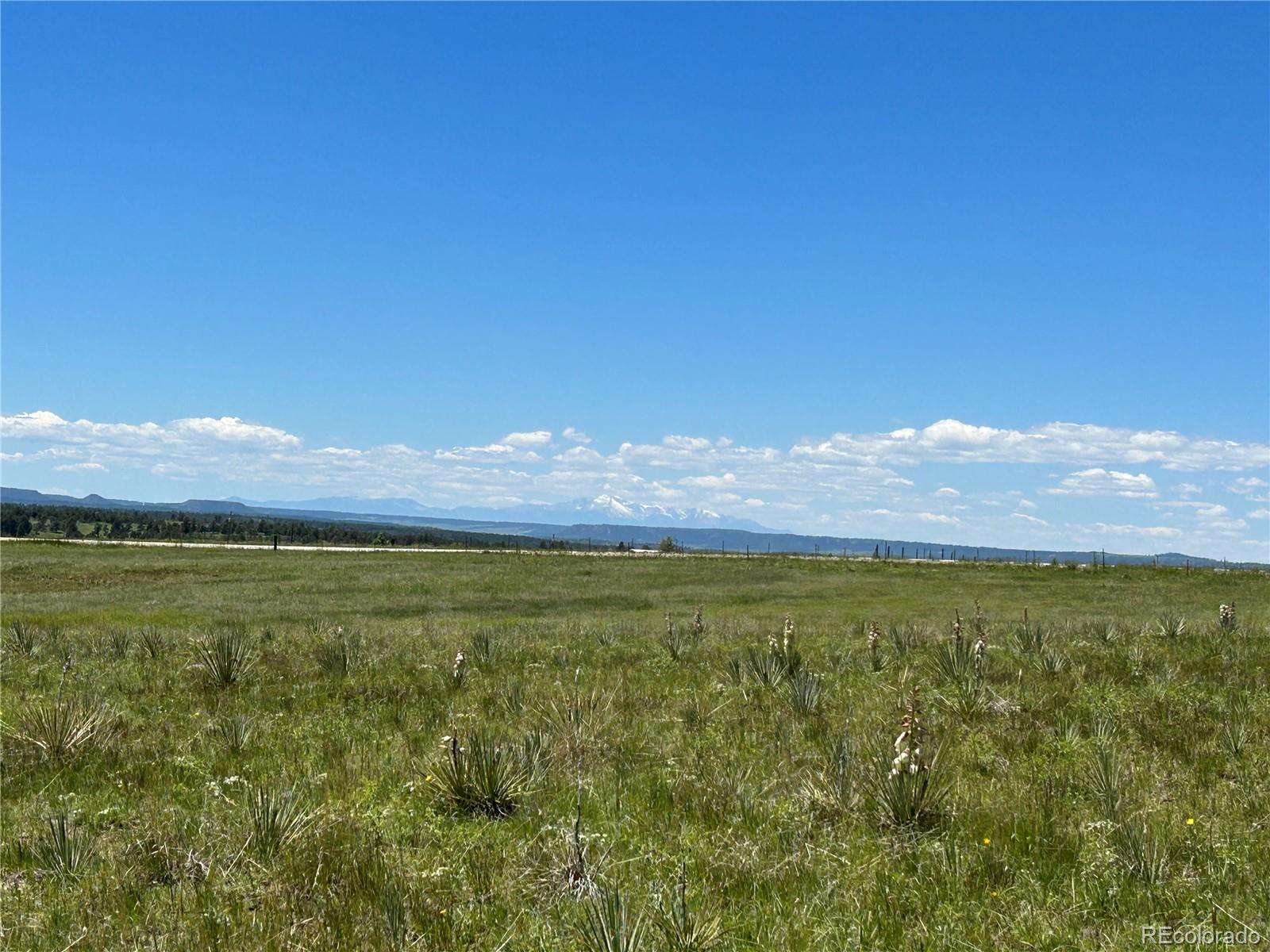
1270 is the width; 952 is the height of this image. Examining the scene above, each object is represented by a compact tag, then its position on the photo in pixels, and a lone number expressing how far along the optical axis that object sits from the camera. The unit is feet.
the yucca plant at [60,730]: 28.66
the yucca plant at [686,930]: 14.71
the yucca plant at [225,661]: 43.14
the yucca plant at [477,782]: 22.72
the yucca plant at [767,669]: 40.50
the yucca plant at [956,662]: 40.63
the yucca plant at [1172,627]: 58.13
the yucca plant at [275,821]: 19.76
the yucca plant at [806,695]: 33.99
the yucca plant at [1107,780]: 21.09
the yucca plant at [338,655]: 46.01
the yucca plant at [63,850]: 19.02
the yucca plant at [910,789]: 20.79
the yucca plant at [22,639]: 56.67
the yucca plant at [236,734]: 29.50
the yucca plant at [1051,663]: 42.16
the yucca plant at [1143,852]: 17.26
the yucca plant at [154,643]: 54.24
